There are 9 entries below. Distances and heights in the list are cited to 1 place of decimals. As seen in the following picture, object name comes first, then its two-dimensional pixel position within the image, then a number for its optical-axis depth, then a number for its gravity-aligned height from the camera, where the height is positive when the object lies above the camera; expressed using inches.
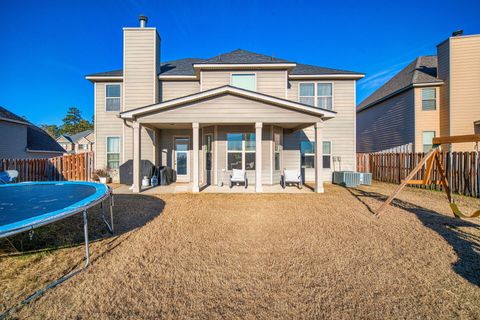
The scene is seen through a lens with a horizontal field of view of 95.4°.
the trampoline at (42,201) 118.2 -33.2
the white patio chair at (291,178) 402.6 -33.9
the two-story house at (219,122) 416.2 +74.2
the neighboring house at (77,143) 1619.1 +130.4
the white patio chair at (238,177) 394.3 -31.2
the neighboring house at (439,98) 514.9 +154.6
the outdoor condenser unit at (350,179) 458.0 -40.8
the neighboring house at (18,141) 588.4 +60.7
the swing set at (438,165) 221.1 -6.5
